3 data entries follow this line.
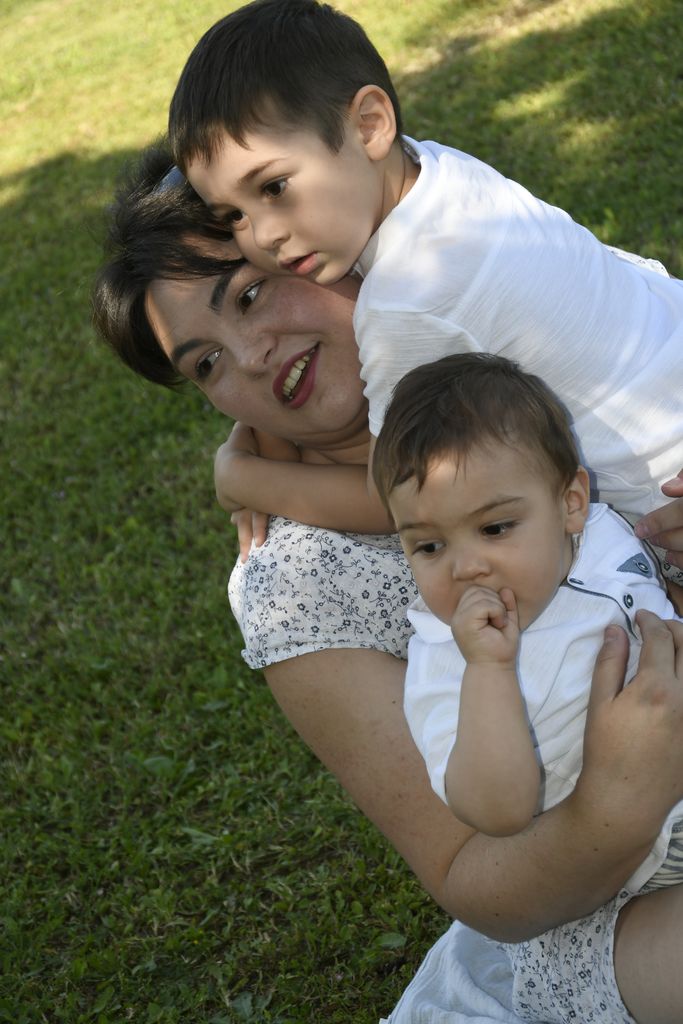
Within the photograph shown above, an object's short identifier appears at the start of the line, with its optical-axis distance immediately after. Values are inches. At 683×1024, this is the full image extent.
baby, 86.4
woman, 86.2
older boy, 102.3
